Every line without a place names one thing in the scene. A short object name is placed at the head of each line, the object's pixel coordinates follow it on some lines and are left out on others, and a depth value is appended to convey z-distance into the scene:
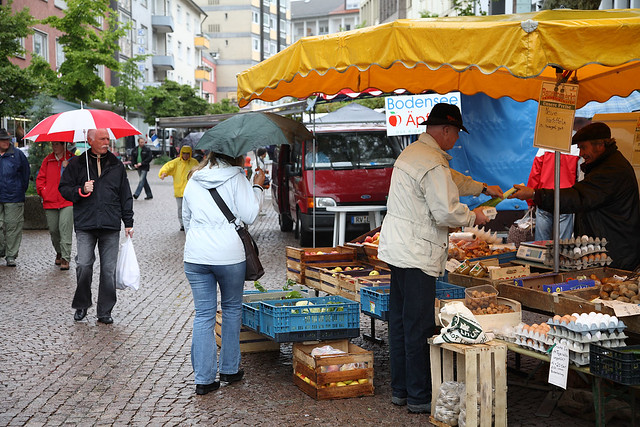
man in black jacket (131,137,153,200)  25.27
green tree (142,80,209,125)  48.67
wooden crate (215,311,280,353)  7.27
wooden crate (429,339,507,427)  5.09
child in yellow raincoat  16.31
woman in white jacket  5.98
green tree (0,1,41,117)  19.58
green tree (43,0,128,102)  26.72
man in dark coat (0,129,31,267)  12.44
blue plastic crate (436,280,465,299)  6.34
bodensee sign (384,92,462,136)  13.56
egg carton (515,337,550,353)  5.15
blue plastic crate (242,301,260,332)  6.67
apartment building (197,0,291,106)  102.75
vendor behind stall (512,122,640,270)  6.45
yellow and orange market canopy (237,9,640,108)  4.84
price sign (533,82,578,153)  6.09
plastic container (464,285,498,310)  5.71
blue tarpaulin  12.98
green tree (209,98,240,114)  64.46
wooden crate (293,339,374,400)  6.01
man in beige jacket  5.41
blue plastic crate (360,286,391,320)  6.27
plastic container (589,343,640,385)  4.51
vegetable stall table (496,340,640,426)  4.86
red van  14.39
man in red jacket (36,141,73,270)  11.73
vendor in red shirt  9.77
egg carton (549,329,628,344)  4.83
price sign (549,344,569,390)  4.87
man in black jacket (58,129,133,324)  8.45
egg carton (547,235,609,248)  6.47
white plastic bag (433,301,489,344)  5.24
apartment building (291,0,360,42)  128.25
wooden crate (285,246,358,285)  8.18
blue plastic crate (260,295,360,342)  6.23
